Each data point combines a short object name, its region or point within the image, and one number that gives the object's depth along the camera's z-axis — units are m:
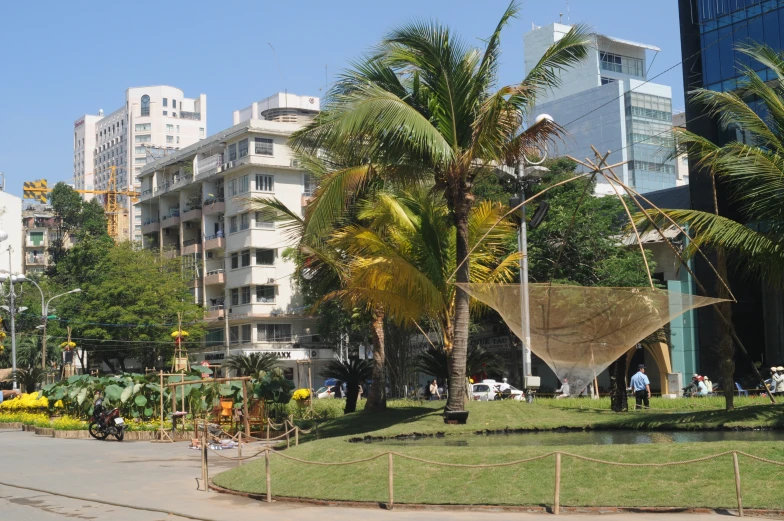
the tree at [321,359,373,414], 27.78
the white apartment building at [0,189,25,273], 91.06
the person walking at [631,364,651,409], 24.02
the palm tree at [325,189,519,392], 19.61
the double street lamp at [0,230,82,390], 37.49
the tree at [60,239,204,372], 60.62
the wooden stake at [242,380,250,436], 22.60
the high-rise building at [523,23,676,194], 77.38
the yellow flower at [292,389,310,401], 30.03
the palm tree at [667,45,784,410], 17.59
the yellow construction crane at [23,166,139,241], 129.12
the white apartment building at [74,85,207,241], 165.25
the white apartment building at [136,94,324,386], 63.69
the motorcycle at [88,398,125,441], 27.42
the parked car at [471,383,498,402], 40.73
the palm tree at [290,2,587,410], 17.48
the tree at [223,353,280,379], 34.23
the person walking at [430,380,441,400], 39.38
